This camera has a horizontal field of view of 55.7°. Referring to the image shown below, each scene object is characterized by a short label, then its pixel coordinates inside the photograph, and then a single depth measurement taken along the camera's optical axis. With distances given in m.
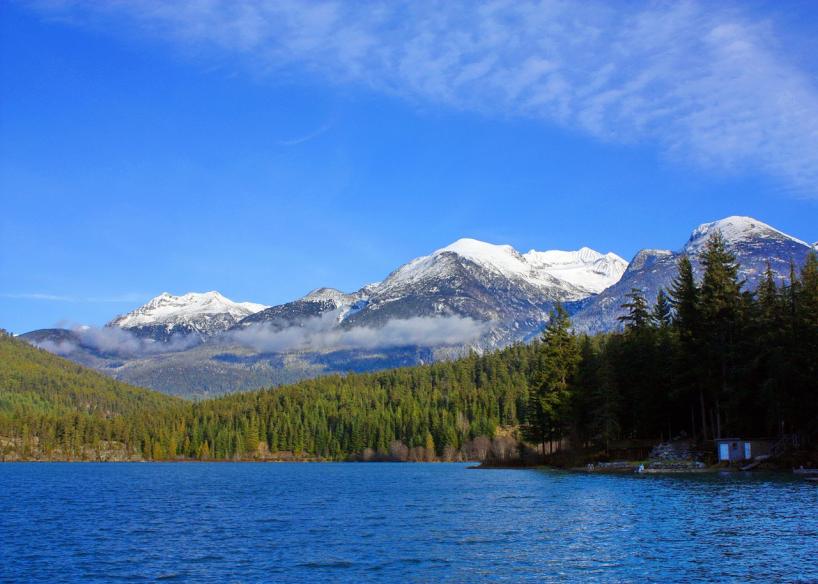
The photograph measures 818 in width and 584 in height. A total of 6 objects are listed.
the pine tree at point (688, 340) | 100.00
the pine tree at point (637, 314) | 130.50
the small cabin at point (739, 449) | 92.94
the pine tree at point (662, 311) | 135.25
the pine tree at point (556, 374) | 120.19
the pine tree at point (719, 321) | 95.69
